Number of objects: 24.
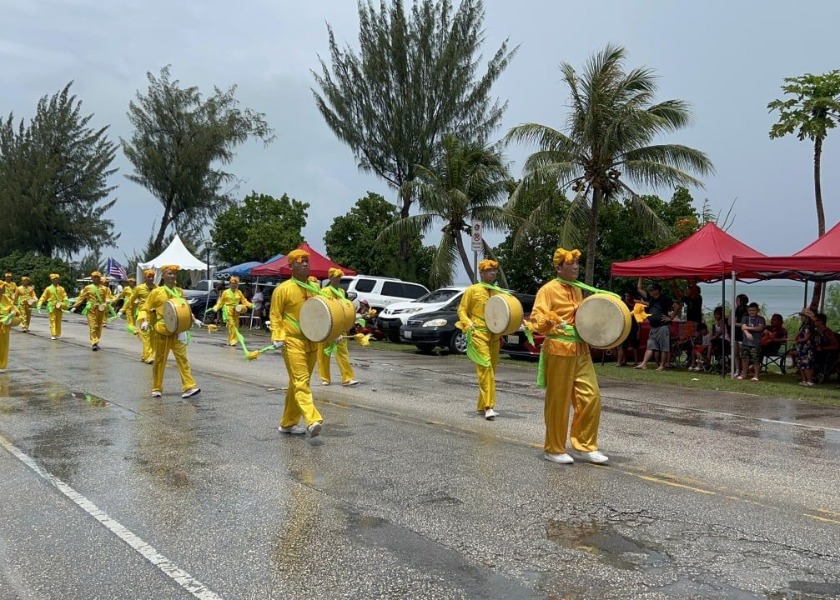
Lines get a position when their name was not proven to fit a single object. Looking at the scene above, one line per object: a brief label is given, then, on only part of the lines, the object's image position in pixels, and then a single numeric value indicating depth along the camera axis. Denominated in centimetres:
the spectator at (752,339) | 1563
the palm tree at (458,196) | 2911
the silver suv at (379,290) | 2683
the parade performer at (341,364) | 1336
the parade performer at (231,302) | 2080
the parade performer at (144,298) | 1597
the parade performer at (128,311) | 1648
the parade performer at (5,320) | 1471
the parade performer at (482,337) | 1016
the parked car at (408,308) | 2277
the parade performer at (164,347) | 1163
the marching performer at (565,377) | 742
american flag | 4603
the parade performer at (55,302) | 2317
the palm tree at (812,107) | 1825
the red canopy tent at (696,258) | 1658
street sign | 1944
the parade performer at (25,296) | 2328
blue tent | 3403
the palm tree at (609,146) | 2214
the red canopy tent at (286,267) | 2805
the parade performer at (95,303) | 2050
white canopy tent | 3538
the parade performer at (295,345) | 836
